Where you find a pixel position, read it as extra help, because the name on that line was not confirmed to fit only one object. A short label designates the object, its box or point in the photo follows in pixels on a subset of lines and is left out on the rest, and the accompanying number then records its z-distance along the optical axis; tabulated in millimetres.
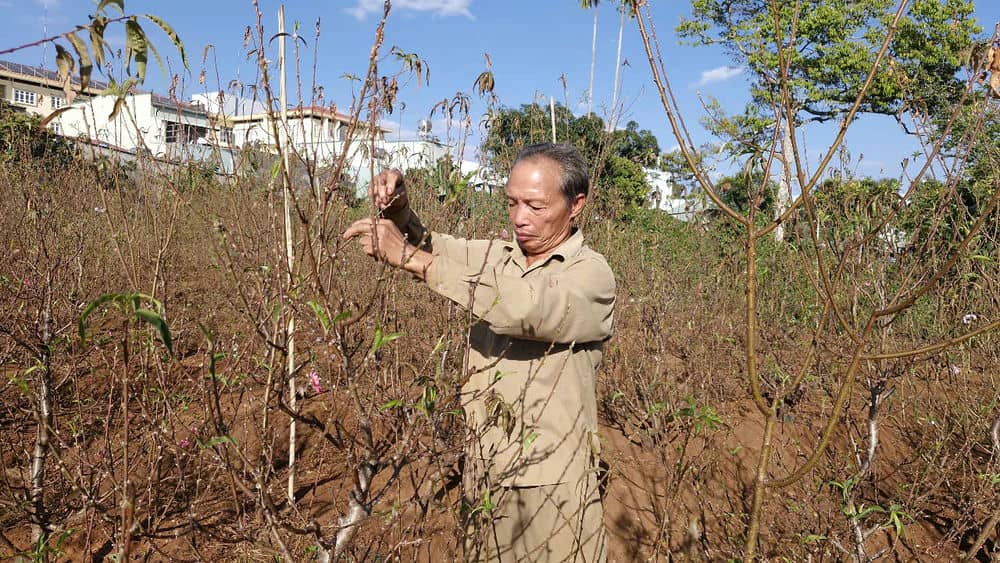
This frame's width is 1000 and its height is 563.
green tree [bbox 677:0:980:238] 14758
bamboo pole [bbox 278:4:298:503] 2087
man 1648
